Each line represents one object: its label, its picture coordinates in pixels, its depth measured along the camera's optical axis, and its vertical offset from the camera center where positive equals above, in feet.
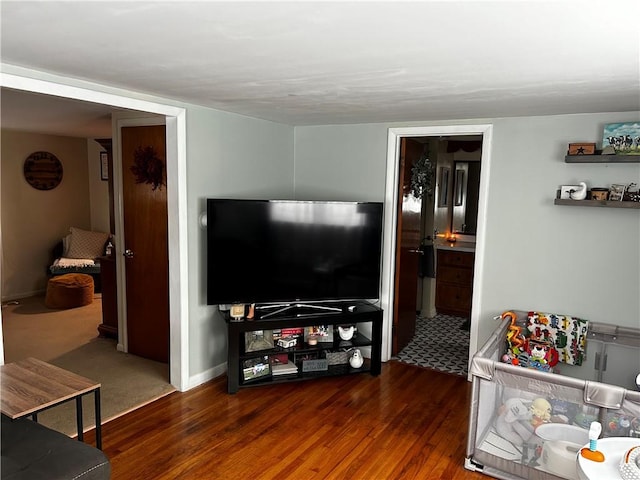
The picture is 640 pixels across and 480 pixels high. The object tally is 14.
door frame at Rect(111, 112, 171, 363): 13.87 -0.47
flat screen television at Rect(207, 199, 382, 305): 12.37 -1.41
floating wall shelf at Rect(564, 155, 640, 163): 10.67 +1.03
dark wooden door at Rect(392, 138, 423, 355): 14.71 -1.60
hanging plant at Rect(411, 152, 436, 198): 15.21 +0.78
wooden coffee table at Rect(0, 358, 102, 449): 7.22 -3.13
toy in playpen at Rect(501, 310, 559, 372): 11.29 -3.47
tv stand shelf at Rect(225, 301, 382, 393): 12.35 -3.97
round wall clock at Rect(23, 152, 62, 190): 21.99 +1.02
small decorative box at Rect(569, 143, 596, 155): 11.22 +1.29
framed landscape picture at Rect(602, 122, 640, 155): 10.71 +1.50
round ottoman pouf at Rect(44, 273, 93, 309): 20.08 -4.10
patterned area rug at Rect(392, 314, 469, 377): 14.90 -4.87
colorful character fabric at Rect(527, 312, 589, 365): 11.60 -3.12
